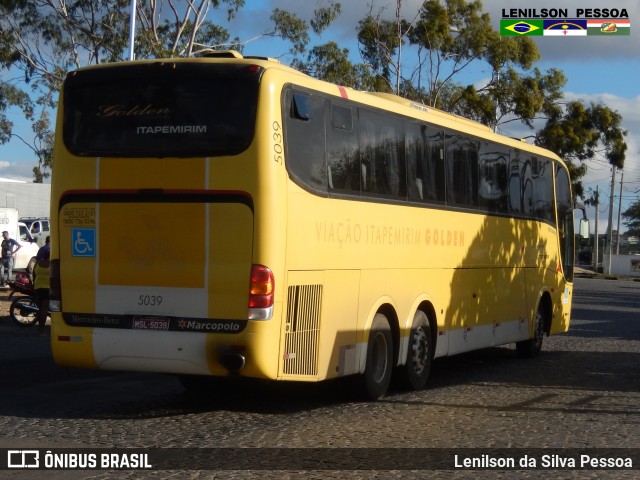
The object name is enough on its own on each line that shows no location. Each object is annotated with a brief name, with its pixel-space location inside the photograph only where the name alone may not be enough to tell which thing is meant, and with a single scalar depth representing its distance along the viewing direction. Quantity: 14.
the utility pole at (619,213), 91.38
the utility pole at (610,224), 85.24
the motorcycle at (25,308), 20.48
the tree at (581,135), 47.09
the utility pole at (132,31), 28.28
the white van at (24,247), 39.12
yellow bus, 9.98
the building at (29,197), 56.03
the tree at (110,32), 33.06
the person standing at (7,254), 31.11
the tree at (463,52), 41.41
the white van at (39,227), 45.97
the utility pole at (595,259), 86.48
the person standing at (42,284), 18.67
